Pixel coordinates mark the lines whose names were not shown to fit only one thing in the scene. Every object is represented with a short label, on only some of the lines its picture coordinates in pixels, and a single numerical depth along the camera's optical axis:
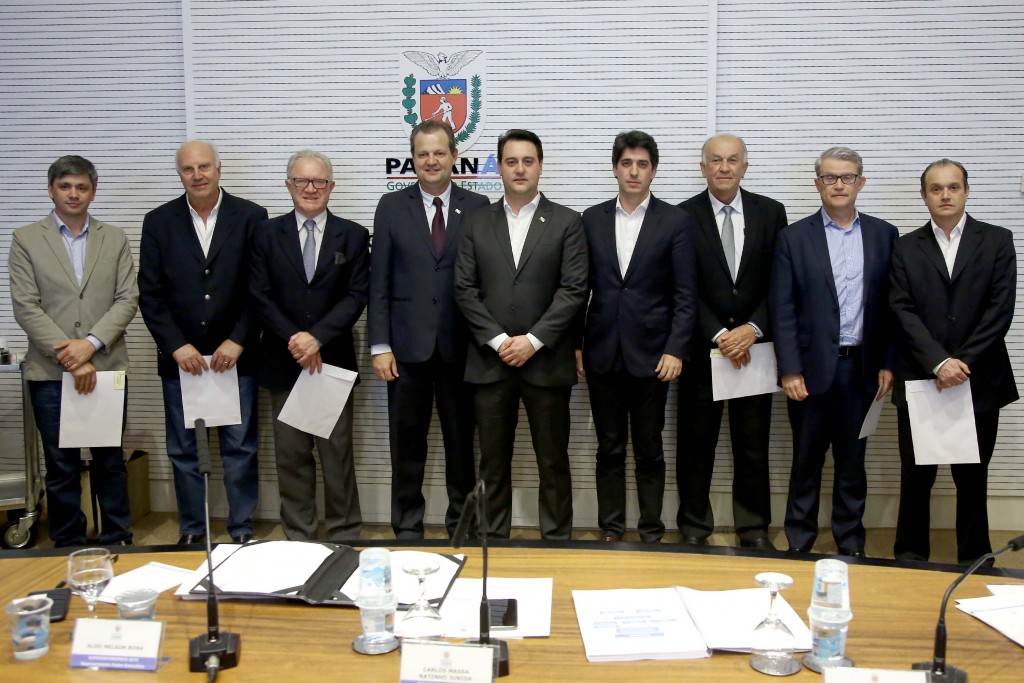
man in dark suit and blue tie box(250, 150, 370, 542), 4.03
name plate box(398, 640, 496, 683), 1.45
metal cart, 4.23
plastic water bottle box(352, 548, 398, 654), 1.67
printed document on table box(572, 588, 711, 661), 1.66
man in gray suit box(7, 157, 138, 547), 4.00
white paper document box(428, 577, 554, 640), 1.73
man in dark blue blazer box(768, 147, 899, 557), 3.82
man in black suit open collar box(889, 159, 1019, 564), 3.66
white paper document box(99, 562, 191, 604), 1.95
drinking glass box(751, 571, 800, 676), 1.58
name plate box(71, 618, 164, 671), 1.60
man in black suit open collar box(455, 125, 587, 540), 3.77
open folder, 1.89
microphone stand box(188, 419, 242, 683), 1.59
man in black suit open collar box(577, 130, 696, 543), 3.89
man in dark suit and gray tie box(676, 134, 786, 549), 3.98
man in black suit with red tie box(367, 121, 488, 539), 3.96
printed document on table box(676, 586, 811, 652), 1.67
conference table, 1.60
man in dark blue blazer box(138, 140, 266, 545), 4.06
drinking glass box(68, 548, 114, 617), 1.87
